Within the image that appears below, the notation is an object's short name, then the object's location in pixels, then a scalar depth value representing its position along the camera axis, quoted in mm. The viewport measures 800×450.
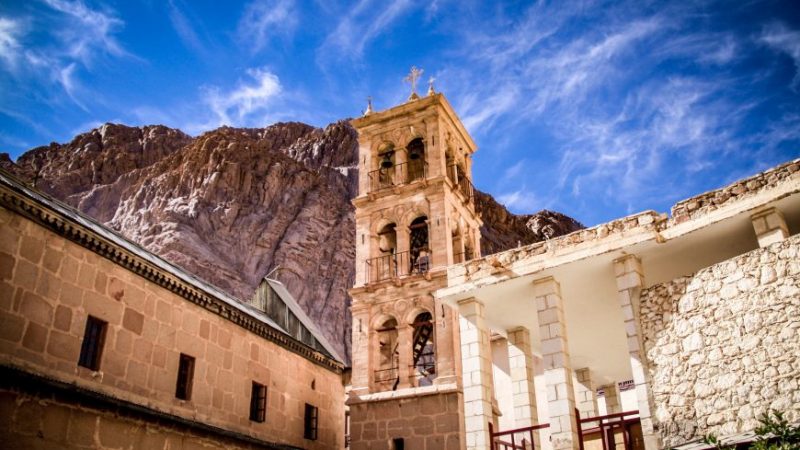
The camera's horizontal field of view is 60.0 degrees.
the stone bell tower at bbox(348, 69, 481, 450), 21438
